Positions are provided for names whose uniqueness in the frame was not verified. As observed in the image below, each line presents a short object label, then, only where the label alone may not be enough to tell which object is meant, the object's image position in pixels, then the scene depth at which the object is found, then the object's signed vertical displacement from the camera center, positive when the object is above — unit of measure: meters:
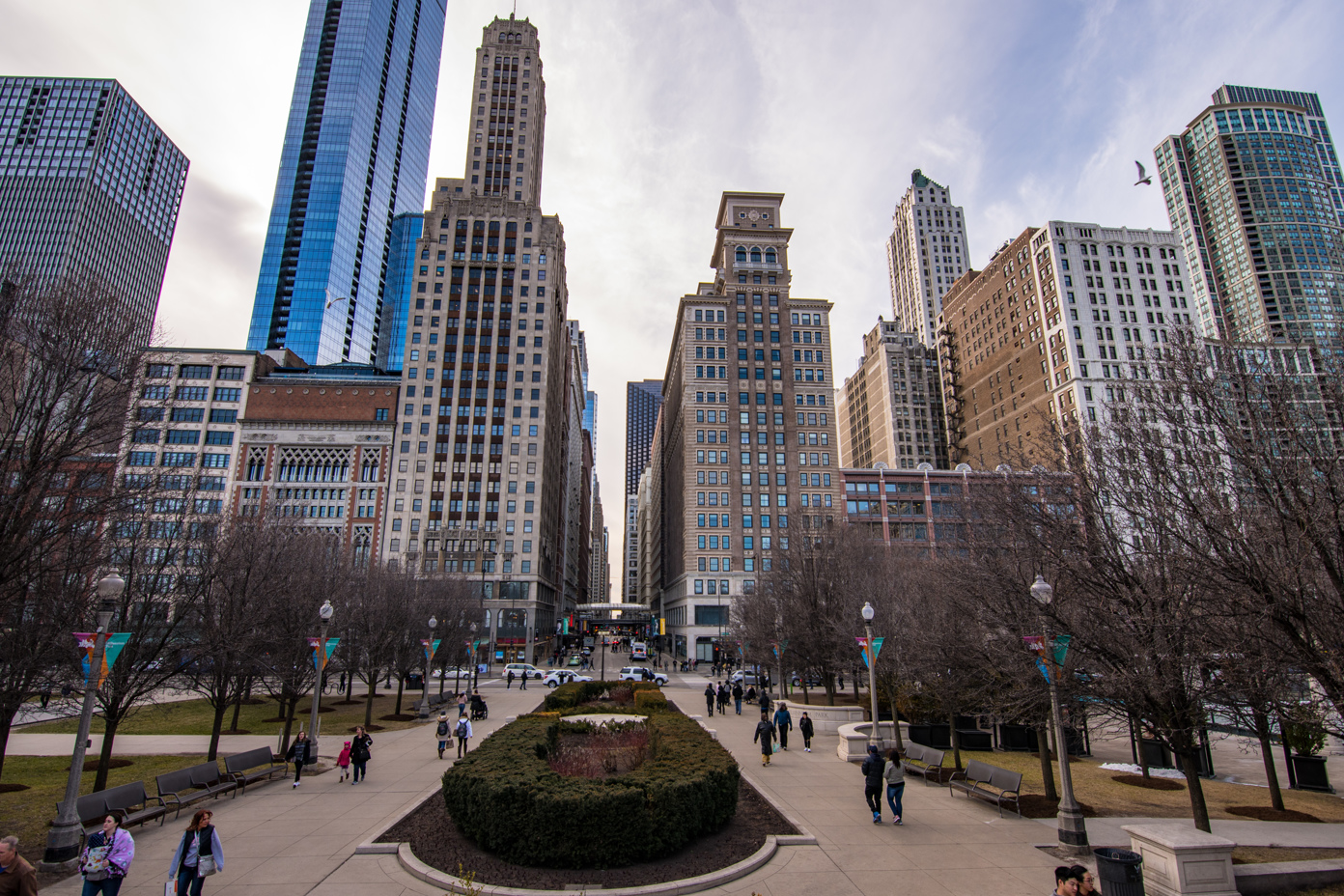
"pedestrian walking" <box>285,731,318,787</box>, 17.06 -3.63
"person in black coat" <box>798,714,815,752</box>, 23.00 -4.09
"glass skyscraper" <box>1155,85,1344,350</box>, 127.19 +92.76
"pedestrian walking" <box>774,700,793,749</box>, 22.64 -3.80
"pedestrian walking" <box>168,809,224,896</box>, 8.46 -3.17
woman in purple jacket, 8.01 -3.05
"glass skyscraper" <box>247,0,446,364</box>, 145.88 +106.77
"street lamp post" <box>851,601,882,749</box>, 17.42 -1.23
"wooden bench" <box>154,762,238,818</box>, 13.98 -3.88
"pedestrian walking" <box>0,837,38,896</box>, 6.53 -2.63
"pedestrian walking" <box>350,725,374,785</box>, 17.30 -3.61
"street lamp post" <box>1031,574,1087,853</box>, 11.45 -3.64
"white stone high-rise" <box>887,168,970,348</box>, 160.25 +93.52
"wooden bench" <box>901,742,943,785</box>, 17.58 -4.34
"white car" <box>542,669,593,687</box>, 47.47 -4.53
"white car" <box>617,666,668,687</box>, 47.78 -4.38
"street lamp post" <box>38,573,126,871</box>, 10.36 -2.98
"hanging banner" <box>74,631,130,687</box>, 11.55 -0.47
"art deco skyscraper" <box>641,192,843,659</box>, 80.75 +26.42
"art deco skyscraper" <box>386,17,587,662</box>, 81.75 +31.00
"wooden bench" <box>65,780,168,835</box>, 11.67 -3.56
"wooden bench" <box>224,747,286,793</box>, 16.50 -4.03
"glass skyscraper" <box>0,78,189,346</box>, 121.62 +92.98
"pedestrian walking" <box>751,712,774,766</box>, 19.73 -3.75
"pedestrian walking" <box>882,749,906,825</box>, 13.06 -3.39
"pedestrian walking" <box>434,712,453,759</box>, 21.38 -3.85
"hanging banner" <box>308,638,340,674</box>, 19.05 -1.09
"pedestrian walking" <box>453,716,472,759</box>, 21.33 -3.84
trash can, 8.78 -3.60
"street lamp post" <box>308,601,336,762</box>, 18.41 -1.15
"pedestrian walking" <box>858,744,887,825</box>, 13.31 -3.48
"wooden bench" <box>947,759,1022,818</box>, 14.11 -3.99
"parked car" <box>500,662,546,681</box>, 49.68 -4.19
